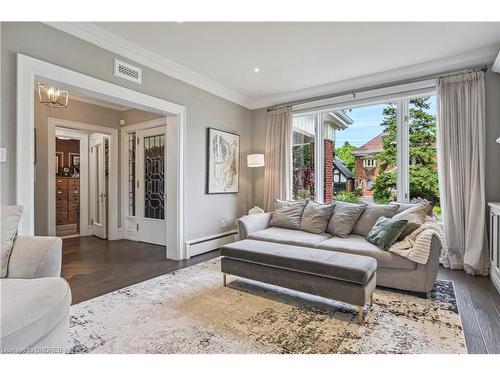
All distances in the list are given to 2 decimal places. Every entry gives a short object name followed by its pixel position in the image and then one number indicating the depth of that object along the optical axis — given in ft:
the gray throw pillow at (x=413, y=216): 9.16
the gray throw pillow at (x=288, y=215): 12.52
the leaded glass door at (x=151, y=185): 15.80
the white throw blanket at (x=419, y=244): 8.23
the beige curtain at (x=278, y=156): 15.46
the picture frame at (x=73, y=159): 23.31
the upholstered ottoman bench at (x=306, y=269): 6.90
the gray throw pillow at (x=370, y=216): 10.82
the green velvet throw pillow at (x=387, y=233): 8.96
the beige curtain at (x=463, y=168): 10.53
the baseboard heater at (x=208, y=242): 13.02
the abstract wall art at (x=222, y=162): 14.12
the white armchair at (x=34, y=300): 3.90
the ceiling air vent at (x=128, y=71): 9.89
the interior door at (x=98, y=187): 17.60
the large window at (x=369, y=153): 12.40
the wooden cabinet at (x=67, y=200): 21.33
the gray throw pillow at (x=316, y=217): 11.73
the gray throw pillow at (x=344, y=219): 11.08
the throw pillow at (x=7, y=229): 5.61
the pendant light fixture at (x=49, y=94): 11.80
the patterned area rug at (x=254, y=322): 5.83
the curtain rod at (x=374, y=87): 10.89
